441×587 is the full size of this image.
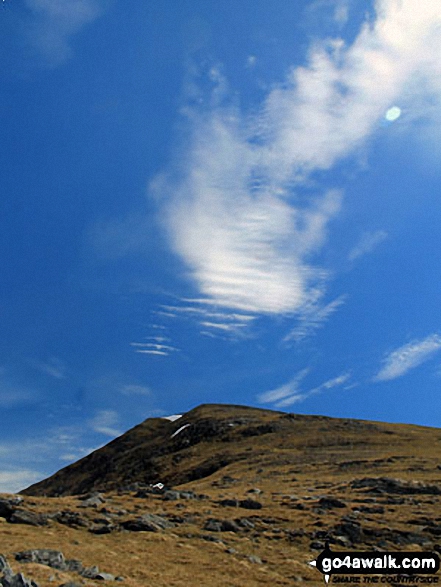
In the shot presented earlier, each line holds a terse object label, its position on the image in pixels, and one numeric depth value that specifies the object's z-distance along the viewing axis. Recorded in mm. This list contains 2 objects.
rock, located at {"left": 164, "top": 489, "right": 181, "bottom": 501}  35969
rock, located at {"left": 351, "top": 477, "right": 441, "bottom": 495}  40375
